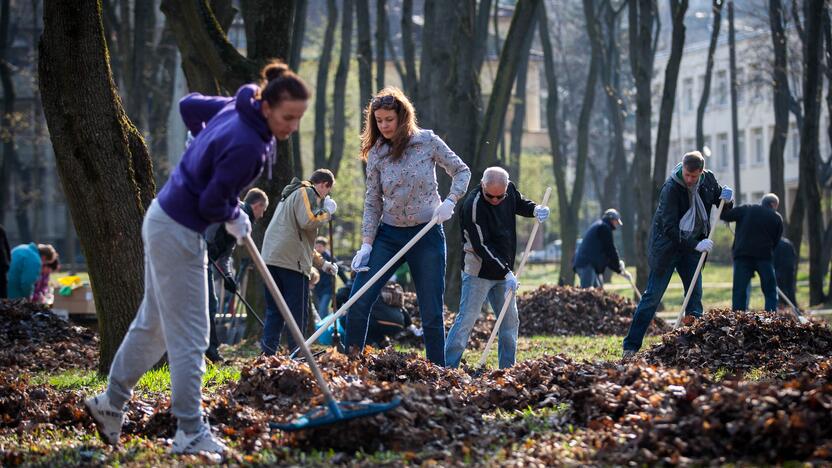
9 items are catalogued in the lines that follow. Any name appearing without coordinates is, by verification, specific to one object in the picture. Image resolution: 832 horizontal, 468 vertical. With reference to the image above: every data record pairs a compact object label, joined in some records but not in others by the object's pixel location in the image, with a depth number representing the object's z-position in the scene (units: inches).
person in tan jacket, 445.4
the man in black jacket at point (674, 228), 457.7
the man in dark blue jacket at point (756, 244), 643.5
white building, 2487.7
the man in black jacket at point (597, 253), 822.5
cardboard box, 762.8
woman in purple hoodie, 242.4
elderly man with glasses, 397.7
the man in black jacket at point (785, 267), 845.2
